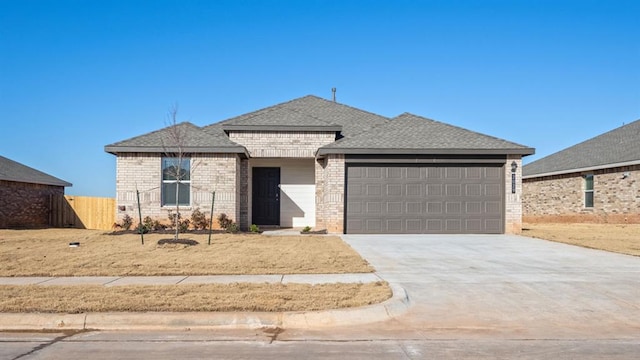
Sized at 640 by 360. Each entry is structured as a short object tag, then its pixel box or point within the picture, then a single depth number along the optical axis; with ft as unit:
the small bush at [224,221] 62.90
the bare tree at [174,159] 62.08
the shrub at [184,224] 61.46
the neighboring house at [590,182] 81.71
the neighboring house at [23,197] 75.20
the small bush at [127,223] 62.95
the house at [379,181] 62.28
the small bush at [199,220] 62.49
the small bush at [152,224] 62.13
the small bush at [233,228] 61.46
